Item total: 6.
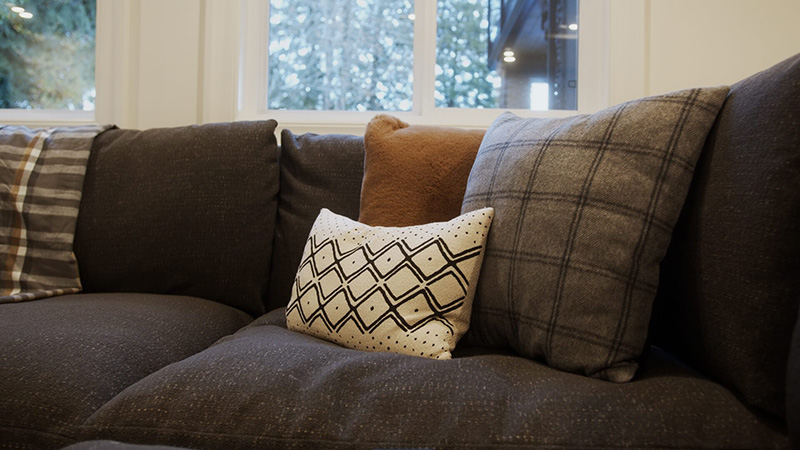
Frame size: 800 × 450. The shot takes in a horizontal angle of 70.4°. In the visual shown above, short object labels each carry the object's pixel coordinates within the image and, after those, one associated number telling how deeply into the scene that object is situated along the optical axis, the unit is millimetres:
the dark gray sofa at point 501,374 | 677
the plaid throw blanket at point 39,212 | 1443
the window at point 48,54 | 2180
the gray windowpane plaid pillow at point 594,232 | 823
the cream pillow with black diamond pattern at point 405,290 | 964
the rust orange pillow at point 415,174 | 1255
